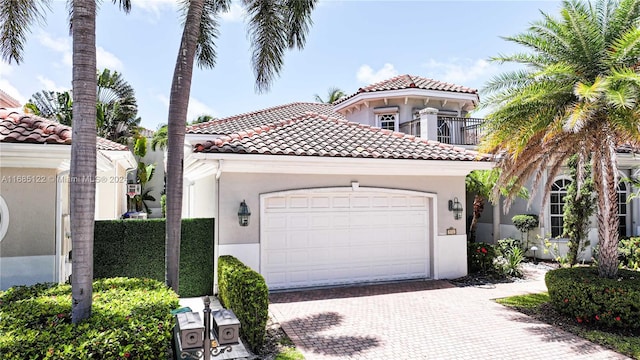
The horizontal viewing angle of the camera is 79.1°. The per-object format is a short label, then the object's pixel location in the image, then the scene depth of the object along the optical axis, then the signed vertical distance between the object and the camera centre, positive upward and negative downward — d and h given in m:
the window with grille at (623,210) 17.52 -0.57
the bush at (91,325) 4.41 -1.59
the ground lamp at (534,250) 15.32 -2.17
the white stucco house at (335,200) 10.73 -0.03
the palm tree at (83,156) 5.15 +0.59
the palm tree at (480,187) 15.83 +0.47
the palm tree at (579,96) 8.01 +2.27
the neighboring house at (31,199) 7.86 +0.02
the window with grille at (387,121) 20.45 +4.11
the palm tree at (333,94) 46.62 +12.70
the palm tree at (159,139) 34.59 +5.42
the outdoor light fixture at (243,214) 10.59 -0.41
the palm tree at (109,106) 28.56 +7.16
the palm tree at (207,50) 7.82 +3.70
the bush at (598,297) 7.75 -2.09
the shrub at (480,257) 13.53 -2.07
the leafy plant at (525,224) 16.14 -1.08
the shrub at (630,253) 14.80 -2.16
